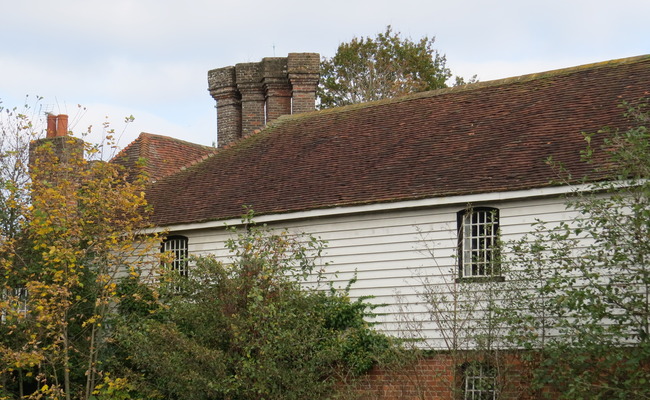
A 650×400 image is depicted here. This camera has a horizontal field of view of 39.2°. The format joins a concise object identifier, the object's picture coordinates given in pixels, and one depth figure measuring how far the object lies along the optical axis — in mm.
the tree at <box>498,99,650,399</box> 13203
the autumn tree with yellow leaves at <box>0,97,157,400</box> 17938
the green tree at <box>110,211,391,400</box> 15766
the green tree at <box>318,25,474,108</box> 39625
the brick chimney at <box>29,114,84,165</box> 19867
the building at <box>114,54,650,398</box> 16531
